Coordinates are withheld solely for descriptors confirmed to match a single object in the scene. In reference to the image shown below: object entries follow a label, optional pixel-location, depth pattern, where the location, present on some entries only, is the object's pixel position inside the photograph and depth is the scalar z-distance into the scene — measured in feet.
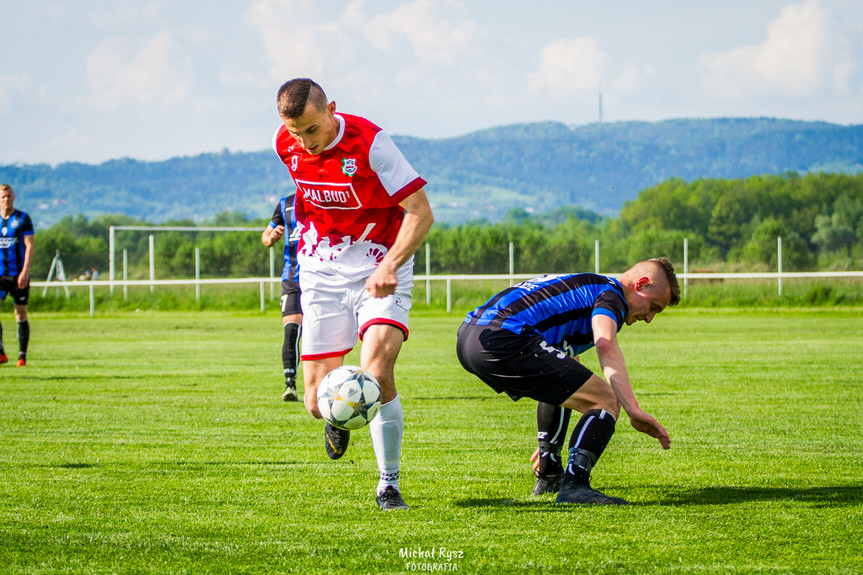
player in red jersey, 30.96
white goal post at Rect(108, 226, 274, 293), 237.04
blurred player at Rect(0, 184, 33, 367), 79.77
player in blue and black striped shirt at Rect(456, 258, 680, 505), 30.55
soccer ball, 30.48
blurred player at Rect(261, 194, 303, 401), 60.39
